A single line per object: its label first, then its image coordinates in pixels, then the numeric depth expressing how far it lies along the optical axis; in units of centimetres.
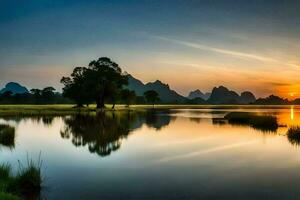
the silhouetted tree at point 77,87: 11982
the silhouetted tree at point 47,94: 18900
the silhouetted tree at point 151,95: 19950
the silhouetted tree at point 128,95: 12988
